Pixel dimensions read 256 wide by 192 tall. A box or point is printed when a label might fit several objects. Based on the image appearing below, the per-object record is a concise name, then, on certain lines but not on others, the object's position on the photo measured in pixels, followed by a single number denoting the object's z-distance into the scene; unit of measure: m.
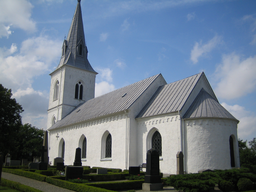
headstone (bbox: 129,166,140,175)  14.25
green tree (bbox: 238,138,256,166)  34.19
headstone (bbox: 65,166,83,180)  12.16
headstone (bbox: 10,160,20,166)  23.81
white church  15.36
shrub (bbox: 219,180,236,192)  9.95
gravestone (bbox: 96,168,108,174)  14.68
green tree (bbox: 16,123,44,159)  41.12
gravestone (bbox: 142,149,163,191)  10.71
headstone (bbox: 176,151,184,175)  14.21
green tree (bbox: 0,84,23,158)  26.89
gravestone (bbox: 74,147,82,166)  17.58
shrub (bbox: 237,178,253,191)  10.05
